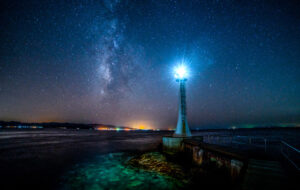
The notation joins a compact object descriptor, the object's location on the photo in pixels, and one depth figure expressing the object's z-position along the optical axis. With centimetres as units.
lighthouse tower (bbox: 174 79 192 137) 1773
